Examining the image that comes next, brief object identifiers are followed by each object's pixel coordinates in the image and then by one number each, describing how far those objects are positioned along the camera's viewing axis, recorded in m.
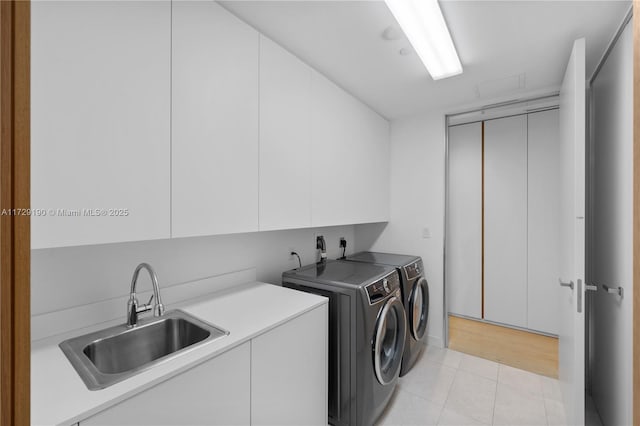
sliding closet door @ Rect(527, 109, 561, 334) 2.78
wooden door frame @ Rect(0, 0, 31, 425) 0.37
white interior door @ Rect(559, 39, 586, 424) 1.42
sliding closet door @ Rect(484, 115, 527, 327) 2.95
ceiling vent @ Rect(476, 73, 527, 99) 2.06
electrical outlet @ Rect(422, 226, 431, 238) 2.74
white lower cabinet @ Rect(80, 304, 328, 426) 0.86
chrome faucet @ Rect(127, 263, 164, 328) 1.18
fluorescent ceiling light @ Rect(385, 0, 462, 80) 1.31
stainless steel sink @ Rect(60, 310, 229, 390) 0.99
